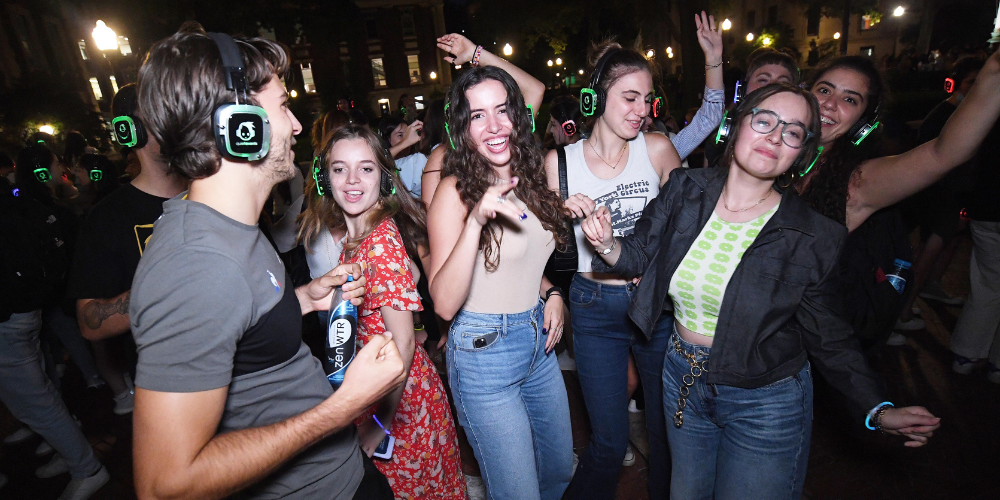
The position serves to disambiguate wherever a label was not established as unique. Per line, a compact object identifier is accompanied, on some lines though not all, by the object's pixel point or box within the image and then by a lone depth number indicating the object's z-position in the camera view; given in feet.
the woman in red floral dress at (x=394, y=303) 6.76
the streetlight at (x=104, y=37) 19.86
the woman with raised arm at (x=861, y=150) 5.87
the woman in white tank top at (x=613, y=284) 8.09
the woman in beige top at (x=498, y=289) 6.71
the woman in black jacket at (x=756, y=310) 5.98
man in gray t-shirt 3.49
